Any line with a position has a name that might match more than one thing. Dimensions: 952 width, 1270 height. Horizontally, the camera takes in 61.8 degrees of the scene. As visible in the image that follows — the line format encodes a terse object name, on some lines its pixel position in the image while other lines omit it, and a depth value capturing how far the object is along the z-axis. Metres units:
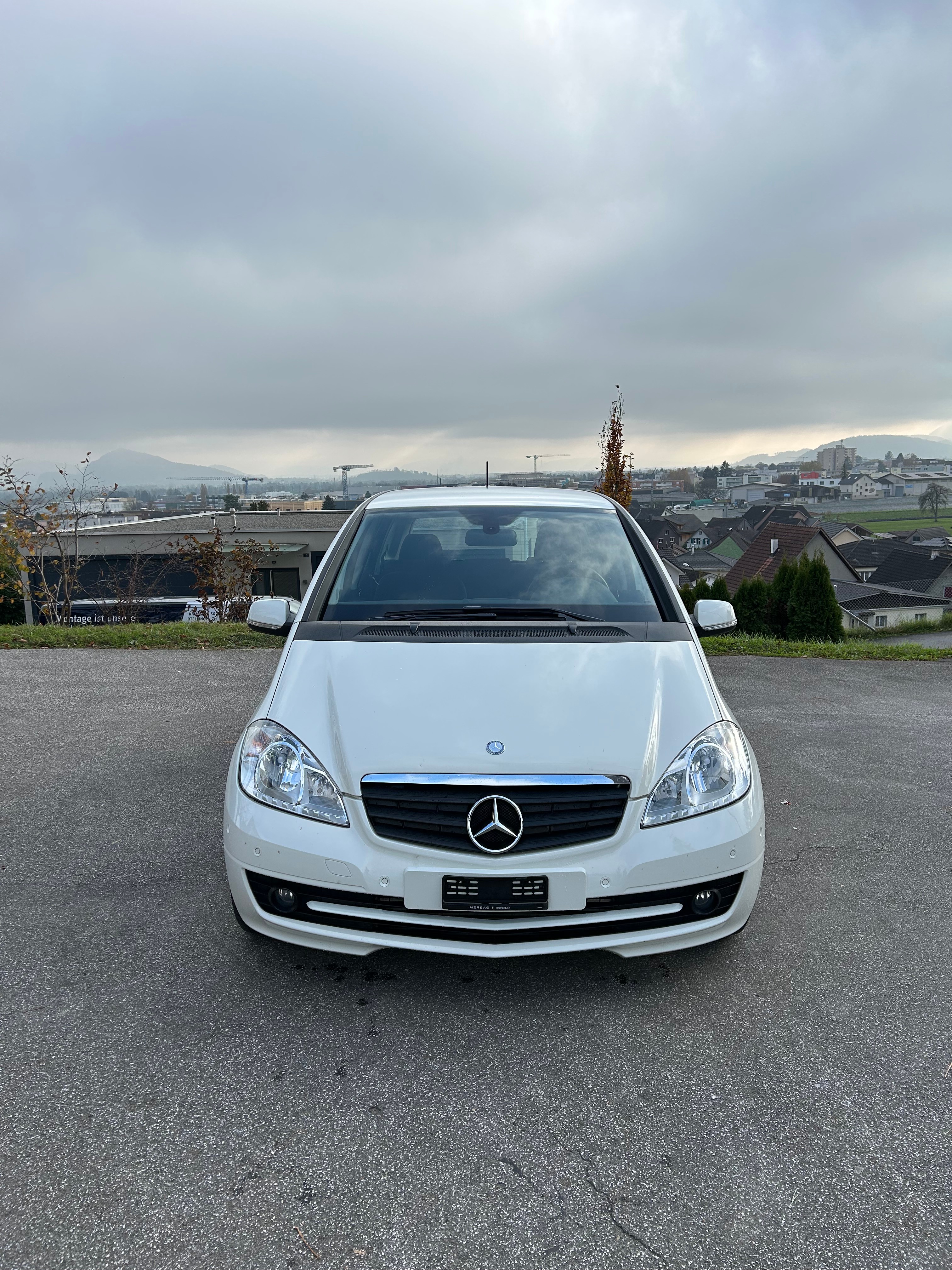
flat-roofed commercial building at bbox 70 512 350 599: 22.19
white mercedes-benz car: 2.35
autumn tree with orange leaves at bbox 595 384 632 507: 18.25
